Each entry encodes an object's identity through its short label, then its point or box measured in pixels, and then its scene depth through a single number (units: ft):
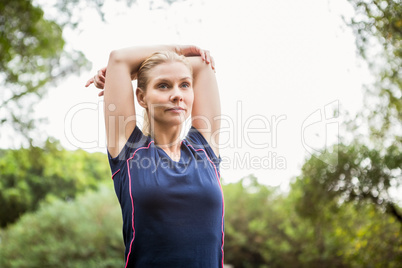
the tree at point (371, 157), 12.03
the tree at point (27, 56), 15.70
